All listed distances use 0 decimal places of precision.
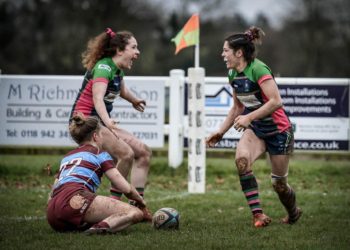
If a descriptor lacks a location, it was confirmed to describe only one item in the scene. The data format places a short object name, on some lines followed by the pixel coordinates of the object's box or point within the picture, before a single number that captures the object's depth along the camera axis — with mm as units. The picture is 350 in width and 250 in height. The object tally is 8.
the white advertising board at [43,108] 25281
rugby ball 14062
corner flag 21828
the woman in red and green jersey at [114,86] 15172
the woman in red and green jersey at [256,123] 14427
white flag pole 21844
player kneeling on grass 12781
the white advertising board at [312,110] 24703
